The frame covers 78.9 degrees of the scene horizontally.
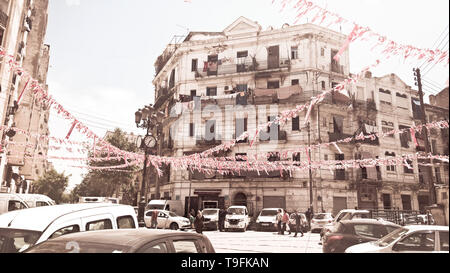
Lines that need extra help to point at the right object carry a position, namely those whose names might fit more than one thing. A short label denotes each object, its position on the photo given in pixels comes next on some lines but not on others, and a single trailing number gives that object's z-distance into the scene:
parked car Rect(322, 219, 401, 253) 7.37
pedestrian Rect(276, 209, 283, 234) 15.63
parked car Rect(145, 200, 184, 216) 19.27
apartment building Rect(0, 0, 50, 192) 15.32
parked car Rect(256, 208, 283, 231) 17.83
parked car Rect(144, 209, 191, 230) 17.61
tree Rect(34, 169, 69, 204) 44.88
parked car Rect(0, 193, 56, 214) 10.69
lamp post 9.74
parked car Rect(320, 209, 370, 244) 13.13
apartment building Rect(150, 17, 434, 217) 20.61
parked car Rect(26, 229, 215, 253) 2.76
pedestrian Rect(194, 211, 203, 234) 11.68
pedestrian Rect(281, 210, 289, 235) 15.50
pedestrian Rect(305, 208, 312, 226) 19.19
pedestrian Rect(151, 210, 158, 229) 15.16
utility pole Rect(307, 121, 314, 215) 19.03
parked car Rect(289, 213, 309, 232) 16.97
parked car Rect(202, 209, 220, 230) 18.56
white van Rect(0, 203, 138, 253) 4.06
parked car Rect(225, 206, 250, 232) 17.82
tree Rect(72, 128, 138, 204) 31.02
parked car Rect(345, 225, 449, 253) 3.86
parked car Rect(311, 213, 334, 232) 16.58
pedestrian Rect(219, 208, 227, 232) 18.77
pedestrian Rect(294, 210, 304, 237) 15.57
